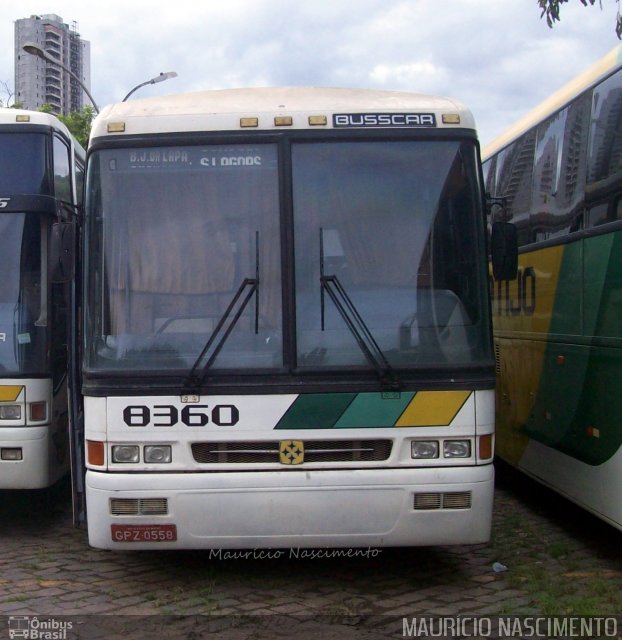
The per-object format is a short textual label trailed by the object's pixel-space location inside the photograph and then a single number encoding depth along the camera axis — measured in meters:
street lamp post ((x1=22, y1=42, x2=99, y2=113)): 19.47
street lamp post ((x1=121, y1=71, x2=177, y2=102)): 24.52
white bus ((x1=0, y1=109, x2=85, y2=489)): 7.55
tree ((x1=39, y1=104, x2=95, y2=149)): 32.44
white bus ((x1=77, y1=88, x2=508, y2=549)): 5.85
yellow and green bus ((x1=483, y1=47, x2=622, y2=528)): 6.51
